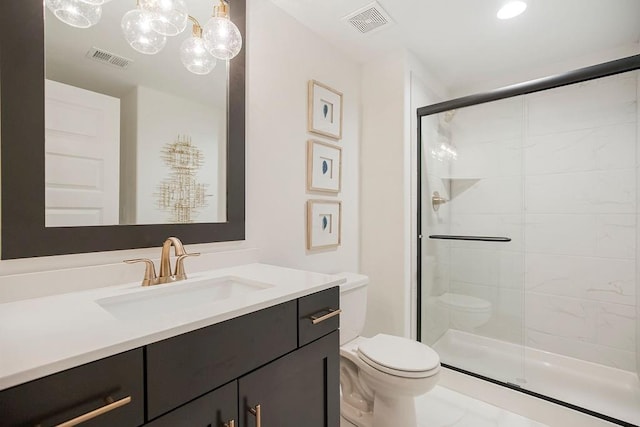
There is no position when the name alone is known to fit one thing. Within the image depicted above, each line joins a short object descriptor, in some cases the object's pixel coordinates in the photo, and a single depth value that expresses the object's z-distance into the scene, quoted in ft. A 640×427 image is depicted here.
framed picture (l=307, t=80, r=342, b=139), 6.00
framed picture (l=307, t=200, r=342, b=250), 6.00
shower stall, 6.52
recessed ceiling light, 5.34
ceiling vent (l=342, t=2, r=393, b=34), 5.47
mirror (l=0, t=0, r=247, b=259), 2.84
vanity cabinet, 1.72
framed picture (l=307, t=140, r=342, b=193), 5.98
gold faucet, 3.46
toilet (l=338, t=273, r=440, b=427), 4.55
